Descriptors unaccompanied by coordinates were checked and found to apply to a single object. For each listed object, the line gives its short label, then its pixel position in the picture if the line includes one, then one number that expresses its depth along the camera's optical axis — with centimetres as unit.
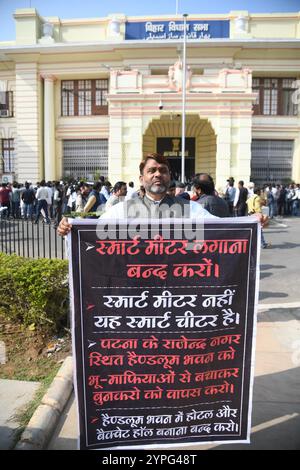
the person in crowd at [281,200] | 1973
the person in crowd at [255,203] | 1024
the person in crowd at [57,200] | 1734
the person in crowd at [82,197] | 1051
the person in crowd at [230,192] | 1511
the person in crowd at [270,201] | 1886
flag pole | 1906
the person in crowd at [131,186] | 1420
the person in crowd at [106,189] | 1470
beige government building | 2381
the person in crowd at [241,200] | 1301
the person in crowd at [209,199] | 481
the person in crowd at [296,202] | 2019
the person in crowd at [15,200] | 1752
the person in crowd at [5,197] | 1722
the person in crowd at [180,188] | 850
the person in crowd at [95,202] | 852
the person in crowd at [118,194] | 713
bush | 423
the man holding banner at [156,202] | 303
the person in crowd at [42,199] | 1548
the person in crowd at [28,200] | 1594
